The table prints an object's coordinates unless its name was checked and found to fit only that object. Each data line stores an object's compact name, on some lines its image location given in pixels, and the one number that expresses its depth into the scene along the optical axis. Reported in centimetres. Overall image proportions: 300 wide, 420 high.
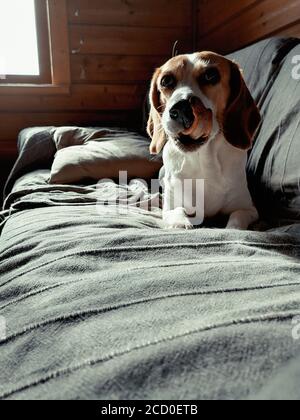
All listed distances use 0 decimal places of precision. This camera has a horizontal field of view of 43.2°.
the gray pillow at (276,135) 99
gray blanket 34
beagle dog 106
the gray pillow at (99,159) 162
